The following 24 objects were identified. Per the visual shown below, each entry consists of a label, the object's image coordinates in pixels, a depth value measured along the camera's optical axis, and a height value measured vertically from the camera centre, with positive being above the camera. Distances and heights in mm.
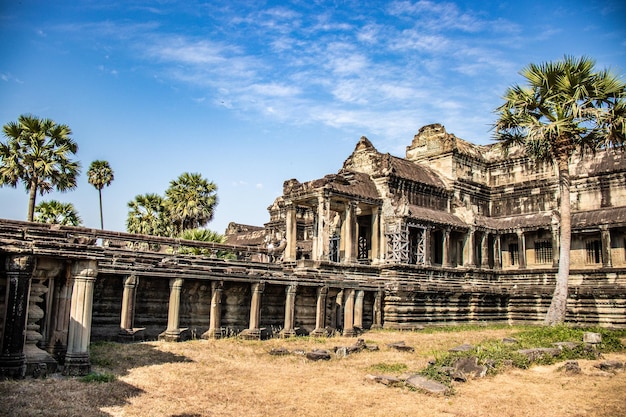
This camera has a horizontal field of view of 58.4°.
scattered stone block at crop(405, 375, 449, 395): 12493 -2130
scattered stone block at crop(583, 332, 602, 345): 19438 -1440
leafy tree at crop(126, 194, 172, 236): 41875 +4876
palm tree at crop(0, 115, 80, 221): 29203 +6426
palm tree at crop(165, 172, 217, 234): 42062 +6209
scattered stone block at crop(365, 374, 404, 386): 13367 -2162
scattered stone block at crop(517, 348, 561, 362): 16328 -1704
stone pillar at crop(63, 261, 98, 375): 12391 -858
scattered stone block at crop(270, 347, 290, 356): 17578 -2025
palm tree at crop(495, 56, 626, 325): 25094 +8248
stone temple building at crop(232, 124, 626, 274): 29719 +4808
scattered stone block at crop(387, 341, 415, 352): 19547 -1957
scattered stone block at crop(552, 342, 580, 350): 17836 -1595
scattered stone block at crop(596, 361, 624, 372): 15250 -1867
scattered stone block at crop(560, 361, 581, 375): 15016 -1925
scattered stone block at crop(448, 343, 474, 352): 17859 -1794
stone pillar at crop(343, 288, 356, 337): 24147 -1013
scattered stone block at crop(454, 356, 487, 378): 14133 -1893
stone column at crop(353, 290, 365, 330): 25172 -788
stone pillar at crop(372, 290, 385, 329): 26828 -961
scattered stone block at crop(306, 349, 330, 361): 16922 -2030
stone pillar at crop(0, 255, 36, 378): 11289 -736
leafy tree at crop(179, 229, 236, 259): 32312 +2738
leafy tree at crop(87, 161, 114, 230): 42906 +8065
